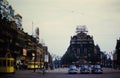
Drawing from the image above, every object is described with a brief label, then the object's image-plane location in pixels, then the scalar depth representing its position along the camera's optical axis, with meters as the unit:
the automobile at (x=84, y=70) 65.39
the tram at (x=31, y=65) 101.32
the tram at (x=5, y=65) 47.50
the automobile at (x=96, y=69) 63.38
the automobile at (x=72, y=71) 63.22
